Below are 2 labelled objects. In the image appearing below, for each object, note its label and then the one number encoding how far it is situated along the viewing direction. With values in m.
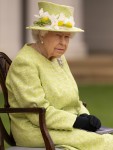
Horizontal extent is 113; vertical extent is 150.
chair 9.48
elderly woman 9.71
